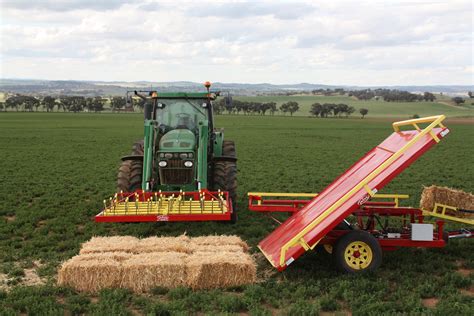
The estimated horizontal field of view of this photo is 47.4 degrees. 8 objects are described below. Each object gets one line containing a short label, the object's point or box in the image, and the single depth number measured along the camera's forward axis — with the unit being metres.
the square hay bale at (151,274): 7.32
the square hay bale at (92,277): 7.31
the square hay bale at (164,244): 8.17
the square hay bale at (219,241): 8.48
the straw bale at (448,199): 9.47
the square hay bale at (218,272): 7.35
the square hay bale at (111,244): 8.15
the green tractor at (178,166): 10.06
